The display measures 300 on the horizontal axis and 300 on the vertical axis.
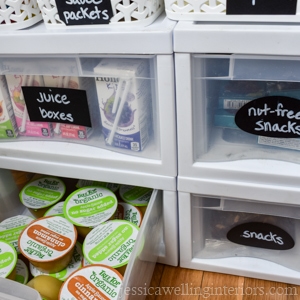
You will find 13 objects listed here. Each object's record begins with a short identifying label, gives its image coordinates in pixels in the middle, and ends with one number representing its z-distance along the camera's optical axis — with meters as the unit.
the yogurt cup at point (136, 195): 0.85
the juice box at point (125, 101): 0.66
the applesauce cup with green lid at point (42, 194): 0.86
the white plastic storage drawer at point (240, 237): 0.77
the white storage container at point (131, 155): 0.60
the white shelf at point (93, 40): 0.59
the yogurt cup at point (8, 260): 0.72
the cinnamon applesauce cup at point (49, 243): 0.74
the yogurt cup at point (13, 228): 0.83
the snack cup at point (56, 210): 0.84
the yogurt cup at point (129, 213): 0.81
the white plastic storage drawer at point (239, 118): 0.60
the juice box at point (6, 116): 0.76
